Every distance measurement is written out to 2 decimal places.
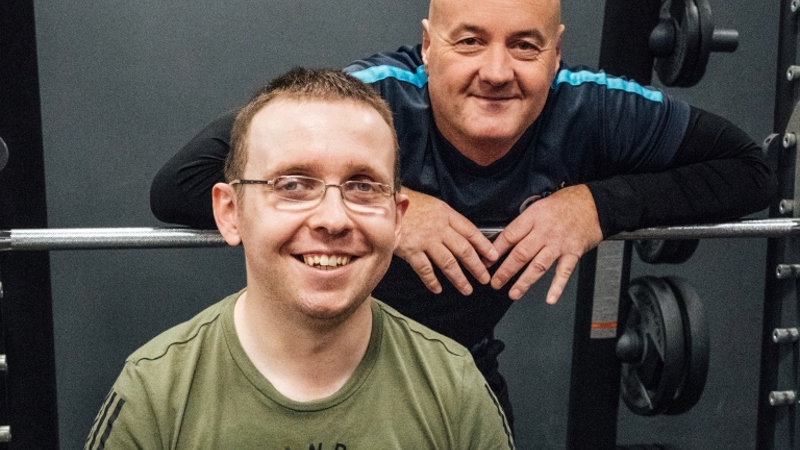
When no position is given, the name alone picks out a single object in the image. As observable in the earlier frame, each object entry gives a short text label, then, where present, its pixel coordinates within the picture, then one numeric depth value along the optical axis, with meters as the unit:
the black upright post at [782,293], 1.84
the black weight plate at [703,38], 1.86
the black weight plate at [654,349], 1.94
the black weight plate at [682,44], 1.87
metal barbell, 1.46
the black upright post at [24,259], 1.75
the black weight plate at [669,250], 1.97
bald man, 1.50
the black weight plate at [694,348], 1.92
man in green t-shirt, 1.11
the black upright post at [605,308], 2.00
